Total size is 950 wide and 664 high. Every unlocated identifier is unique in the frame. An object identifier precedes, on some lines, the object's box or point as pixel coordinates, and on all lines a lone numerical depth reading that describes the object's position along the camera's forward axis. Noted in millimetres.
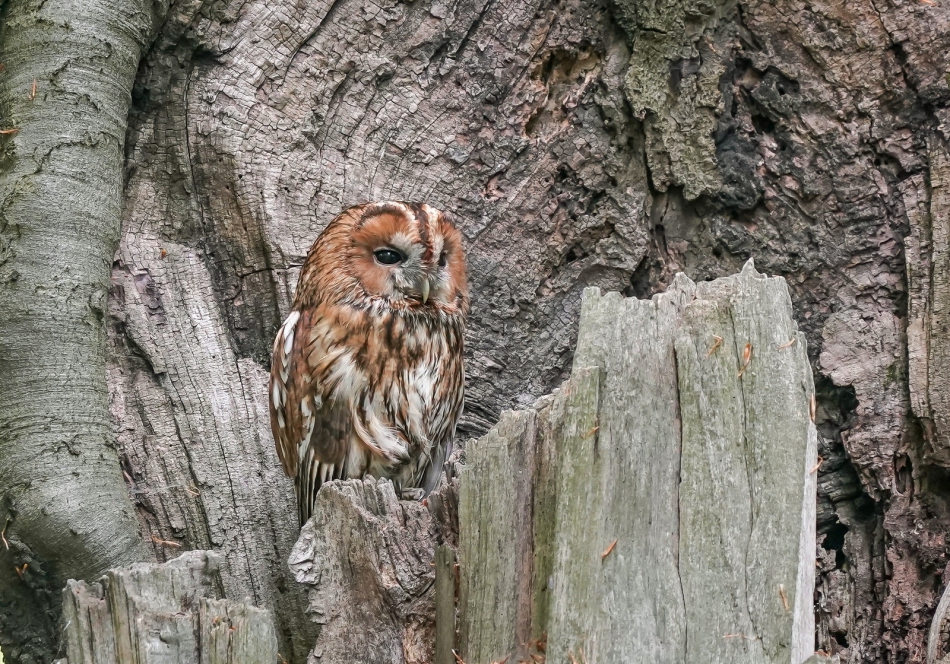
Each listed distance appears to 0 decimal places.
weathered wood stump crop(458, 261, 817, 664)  3895
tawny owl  6164
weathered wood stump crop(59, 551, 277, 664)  4156
